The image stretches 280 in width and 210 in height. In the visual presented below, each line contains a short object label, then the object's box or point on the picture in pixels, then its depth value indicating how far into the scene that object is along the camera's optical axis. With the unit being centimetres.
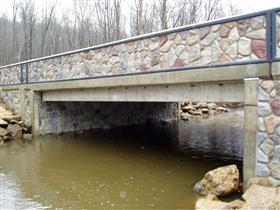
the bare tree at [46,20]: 2140
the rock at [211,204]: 354
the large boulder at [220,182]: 410
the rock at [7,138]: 852
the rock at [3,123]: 875
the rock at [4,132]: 853
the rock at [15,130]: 880
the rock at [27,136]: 891
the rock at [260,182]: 373
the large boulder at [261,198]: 328
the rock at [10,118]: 914
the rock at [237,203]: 359
